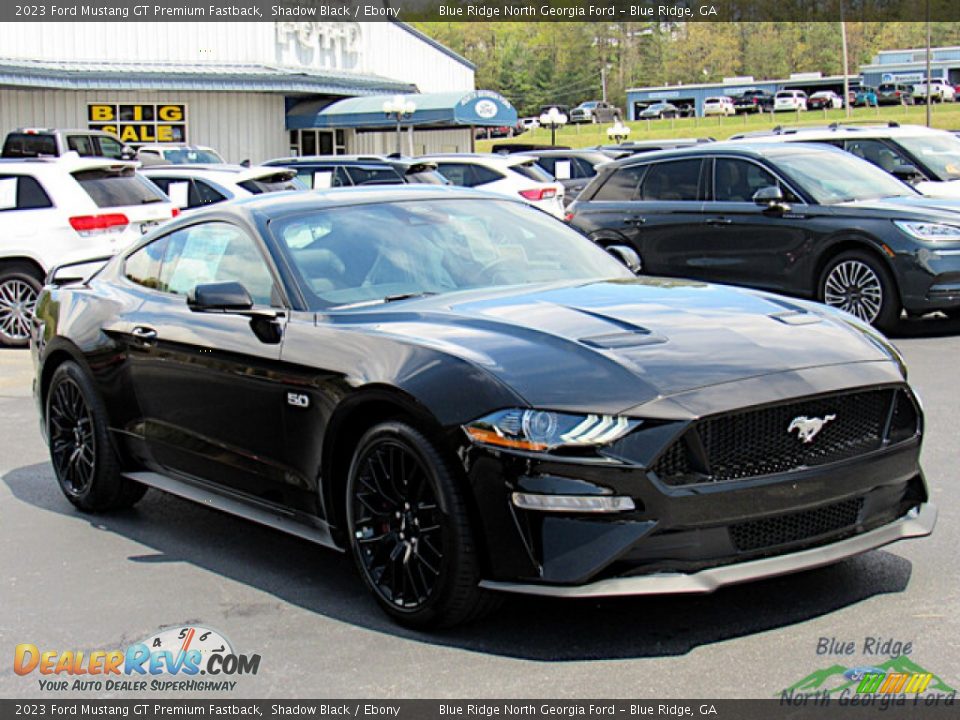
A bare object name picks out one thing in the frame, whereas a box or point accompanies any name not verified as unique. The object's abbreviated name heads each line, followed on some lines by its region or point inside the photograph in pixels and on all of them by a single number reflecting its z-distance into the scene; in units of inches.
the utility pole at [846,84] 2691.9
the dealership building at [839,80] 4092.0
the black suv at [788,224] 471.8
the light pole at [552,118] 1728.6
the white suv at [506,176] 844.0
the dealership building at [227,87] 1414.9
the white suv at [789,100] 3463.8
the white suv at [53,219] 527.8
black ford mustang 168.4
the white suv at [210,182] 674.8
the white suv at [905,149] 658.8
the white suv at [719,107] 3688.5
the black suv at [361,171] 775.1
